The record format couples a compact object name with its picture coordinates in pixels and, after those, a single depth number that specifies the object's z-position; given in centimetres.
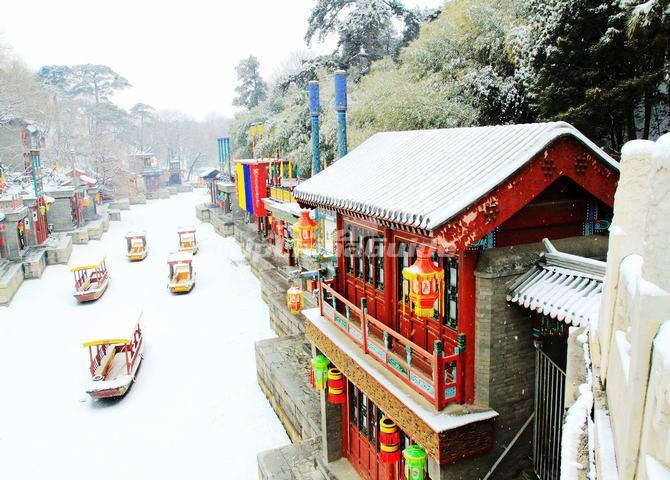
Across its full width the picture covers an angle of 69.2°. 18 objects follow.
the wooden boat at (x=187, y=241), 3475
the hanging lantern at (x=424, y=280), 614
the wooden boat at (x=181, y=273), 2603
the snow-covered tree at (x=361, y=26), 2862
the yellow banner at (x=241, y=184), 3372
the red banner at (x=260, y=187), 3155
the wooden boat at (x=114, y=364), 1565
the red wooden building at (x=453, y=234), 614
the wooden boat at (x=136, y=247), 3288
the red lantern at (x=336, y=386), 1012
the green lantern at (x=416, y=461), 694
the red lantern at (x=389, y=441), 823
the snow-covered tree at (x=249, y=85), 5641
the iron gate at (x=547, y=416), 623
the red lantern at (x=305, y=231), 1113
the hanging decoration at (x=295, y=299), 1785
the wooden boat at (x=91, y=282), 2473
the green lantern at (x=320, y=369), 1028
